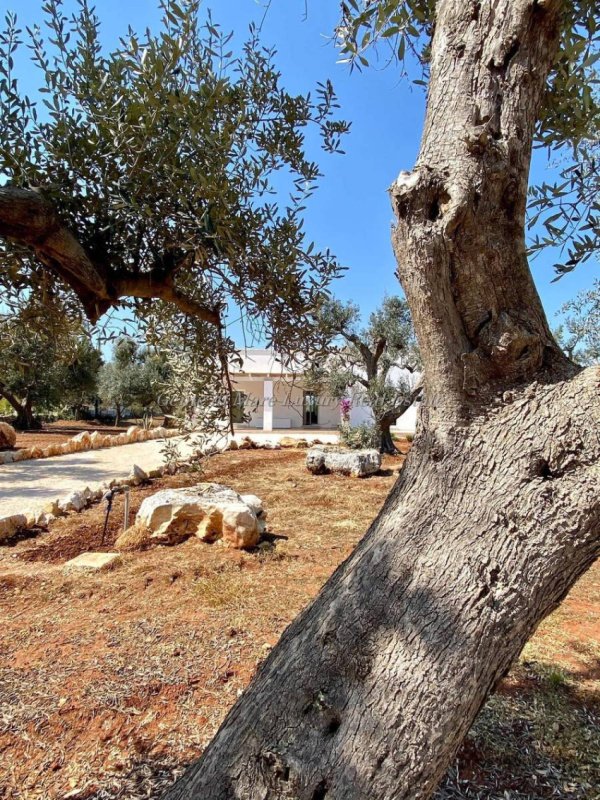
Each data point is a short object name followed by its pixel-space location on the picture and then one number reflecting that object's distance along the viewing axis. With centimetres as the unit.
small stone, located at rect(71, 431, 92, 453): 1456
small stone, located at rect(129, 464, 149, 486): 934
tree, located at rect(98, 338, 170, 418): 2439
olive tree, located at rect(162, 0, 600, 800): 113
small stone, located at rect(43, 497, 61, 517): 675
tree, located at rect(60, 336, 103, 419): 2066
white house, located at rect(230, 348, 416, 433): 2452
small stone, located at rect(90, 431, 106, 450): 1547
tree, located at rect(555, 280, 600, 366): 945
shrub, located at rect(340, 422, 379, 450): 1529
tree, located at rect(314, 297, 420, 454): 1407
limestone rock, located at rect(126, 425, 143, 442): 1750
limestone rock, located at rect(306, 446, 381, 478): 1091
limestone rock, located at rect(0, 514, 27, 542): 565
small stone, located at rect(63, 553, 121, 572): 448
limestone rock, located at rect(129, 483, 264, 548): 520
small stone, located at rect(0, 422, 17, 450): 1320
